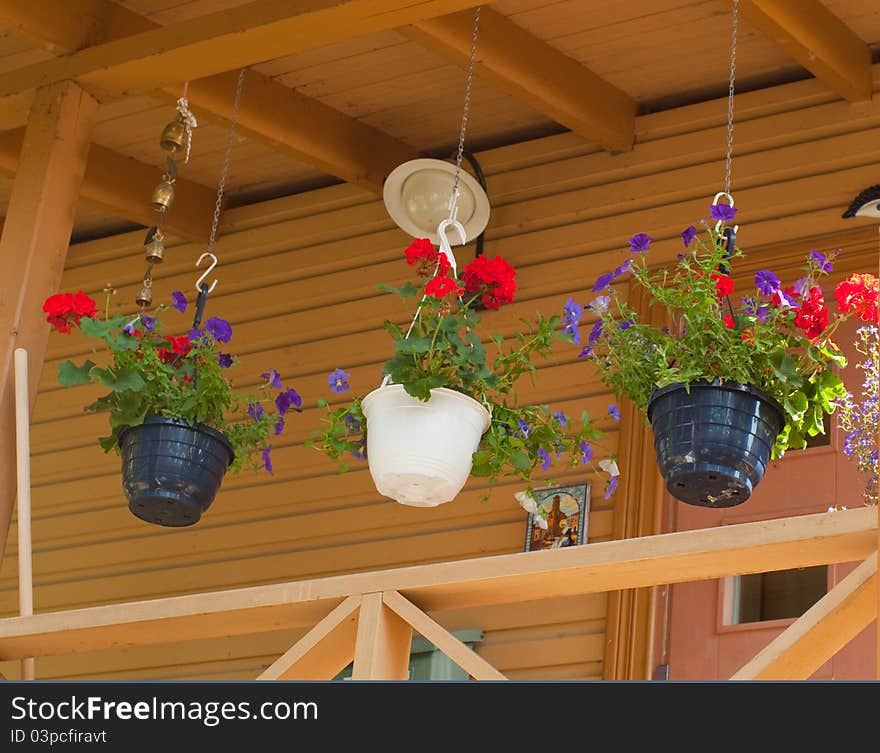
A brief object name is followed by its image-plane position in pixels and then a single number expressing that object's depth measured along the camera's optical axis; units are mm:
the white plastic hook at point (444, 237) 4148
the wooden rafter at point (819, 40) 5039
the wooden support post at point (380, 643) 3025
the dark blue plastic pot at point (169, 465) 4488
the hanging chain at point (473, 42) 5084
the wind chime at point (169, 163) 5180
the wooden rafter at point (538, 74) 5285
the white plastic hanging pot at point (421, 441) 3828
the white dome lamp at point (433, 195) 5328
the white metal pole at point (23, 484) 4109
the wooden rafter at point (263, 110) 5215
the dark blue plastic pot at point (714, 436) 3711
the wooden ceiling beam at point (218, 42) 4750
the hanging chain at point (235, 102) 5746
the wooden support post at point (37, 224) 4770
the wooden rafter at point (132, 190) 6414
